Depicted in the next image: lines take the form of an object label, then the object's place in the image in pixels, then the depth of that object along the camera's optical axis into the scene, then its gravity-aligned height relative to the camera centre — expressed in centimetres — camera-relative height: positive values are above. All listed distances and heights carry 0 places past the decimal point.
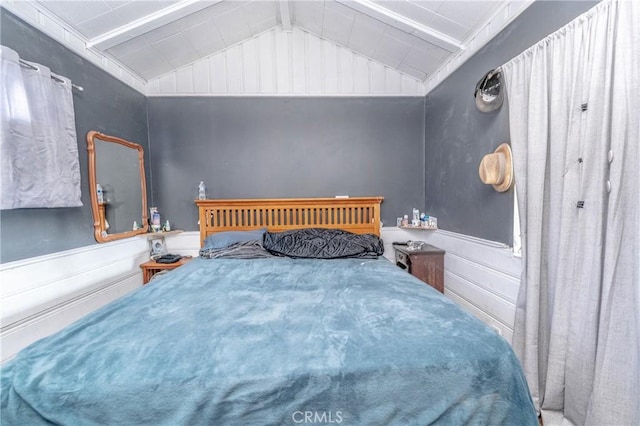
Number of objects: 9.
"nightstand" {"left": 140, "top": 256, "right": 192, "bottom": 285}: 275 -72
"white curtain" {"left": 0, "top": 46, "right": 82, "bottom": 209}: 158 +46
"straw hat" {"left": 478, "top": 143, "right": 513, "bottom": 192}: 187 +23
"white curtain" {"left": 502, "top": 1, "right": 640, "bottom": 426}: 113 -9
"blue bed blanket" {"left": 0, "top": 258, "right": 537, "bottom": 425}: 86 -62
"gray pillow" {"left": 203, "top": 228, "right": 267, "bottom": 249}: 275 -41
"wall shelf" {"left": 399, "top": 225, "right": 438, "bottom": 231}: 297 -34
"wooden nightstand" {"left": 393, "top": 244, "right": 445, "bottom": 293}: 265 -70
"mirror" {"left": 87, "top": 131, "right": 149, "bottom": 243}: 232 +17
